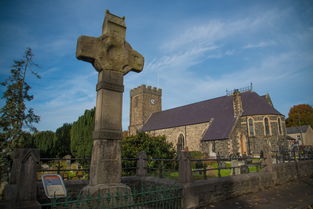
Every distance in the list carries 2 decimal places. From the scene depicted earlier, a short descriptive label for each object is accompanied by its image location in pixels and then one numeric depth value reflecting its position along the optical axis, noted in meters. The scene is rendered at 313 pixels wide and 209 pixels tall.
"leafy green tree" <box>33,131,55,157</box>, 27.03
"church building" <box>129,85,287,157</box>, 26.02
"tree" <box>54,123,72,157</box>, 28.25
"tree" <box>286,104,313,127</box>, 56.63
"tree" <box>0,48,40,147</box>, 10.31
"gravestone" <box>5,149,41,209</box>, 3.06
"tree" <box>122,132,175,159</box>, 12.20
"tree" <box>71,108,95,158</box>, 20.34
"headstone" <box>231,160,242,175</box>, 10.82
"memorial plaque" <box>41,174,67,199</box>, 3.41
